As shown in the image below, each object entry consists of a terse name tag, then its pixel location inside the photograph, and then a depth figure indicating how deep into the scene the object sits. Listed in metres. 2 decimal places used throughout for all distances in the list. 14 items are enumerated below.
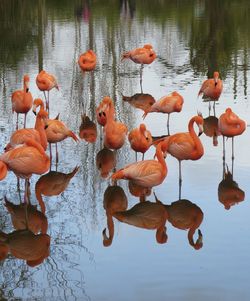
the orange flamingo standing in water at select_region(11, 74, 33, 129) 20.00
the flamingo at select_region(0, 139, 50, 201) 13.81
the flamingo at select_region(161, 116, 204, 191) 15.19
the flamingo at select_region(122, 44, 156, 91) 27.53
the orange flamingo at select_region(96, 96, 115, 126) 17.44
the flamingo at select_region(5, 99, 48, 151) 15.63
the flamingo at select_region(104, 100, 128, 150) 16.87
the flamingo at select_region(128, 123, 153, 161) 16.42
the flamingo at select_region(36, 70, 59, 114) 22.75
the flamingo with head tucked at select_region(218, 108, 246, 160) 16.91
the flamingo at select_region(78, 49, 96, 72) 27.22
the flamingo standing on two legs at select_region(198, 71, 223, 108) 21.75
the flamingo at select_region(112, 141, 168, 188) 14.14
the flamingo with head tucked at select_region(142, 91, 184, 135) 20.17
